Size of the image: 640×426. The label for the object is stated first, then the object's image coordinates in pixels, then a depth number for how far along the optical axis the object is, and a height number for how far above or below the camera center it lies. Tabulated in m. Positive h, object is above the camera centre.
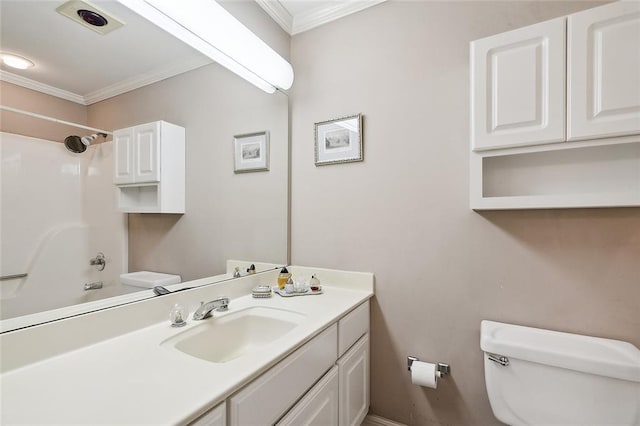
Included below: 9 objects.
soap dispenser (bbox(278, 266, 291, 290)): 1.57 -0.38
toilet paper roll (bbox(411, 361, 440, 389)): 1.30 -0.76
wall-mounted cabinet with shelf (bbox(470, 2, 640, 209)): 0.97 +0.37
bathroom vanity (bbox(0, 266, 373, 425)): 0.62 -0.43
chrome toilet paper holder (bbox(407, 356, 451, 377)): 1.38 -0.77
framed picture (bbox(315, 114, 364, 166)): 1.60 +0.41
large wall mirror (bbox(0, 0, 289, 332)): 0.76 +0.15
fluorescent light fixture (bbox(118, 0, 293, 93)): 1.04 +0.74
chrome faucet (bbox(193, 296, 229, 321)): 1.11 -0.40
